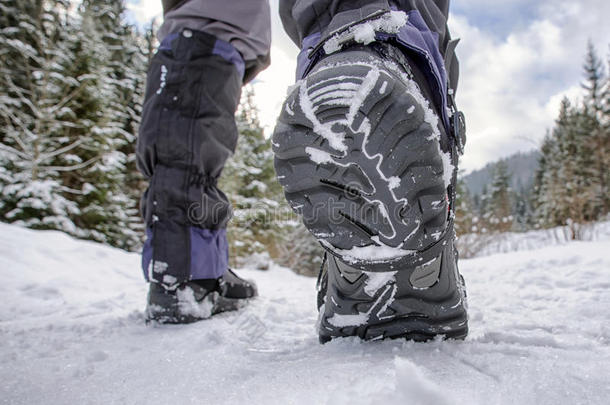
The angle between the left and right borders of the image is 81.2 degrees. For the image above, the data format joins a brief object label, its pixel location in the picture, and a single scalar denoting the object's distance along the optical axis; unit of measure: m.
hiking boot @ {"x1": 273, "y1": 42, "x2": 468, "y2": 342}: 0.49
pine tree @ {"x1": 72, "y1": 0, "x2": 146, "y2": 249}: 6.27
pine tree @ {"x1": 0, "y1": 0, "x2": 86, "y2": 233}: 5.41
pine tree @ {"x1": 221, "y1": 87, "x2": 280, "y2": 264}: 6.09
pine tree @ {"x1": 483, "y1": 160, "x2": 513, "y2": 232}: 24.14
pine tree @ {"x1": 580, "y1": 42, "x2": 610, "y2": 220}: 6.97
